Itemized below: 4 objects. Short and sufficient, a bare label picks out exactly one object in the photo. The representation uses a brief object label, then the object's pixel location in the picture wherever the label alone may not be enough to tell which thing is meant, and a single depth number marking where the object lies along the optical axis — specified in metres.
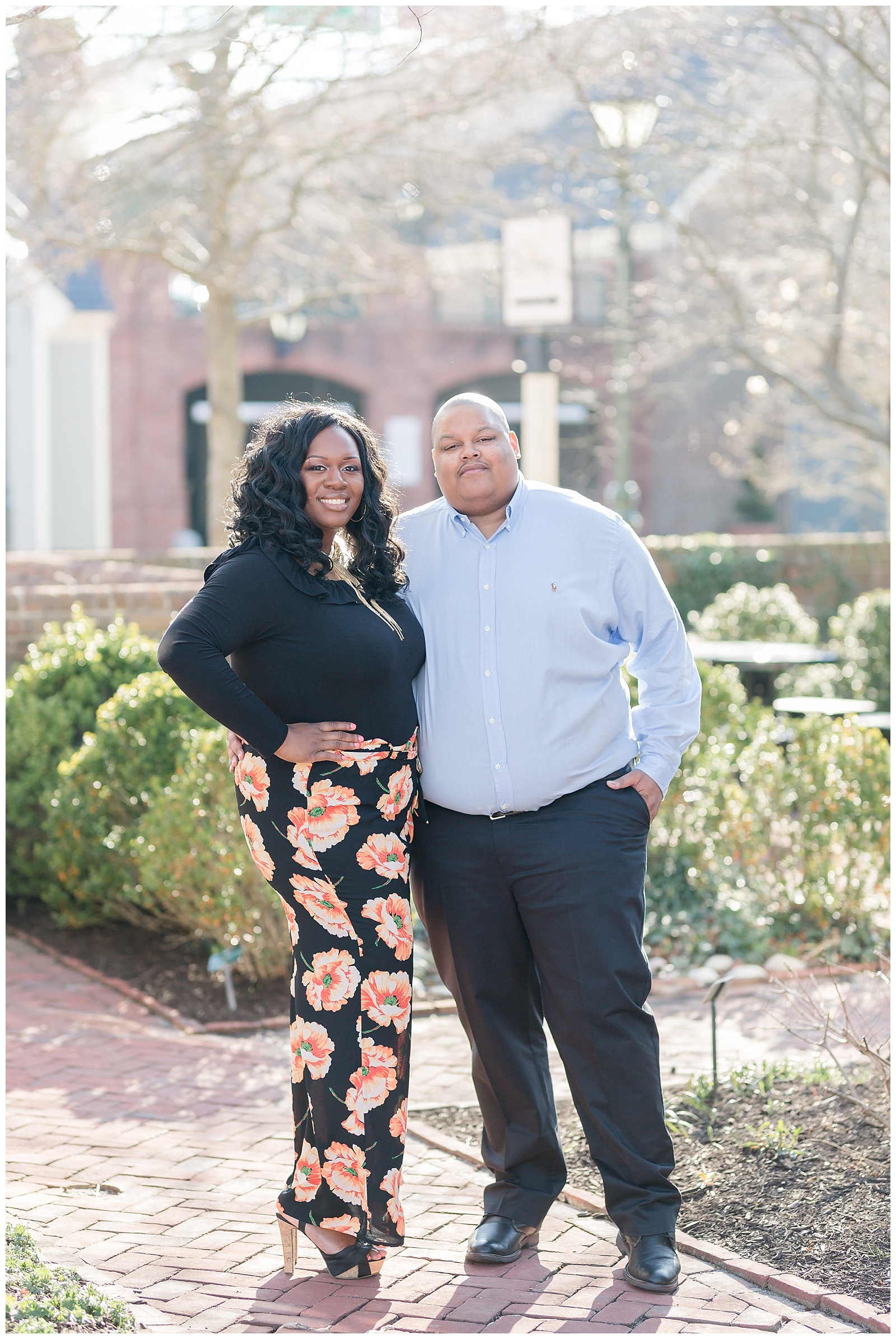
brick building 24.08
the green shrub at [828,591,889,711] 11.58
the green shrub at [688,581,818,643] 12.11
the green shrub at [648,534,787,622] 14.26
